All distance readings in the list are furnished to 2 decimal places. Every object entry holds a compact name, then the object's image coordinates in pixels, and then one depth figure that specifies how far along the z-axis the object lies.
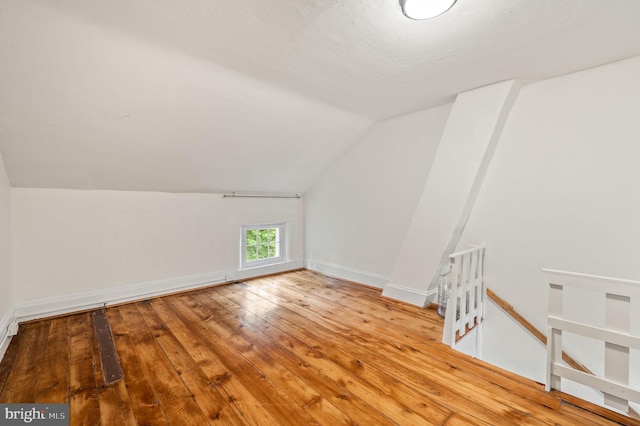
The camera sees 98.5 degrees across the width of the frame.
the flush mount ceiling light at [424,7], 1.35
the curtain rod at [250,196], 3.73
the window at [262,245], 4.00
